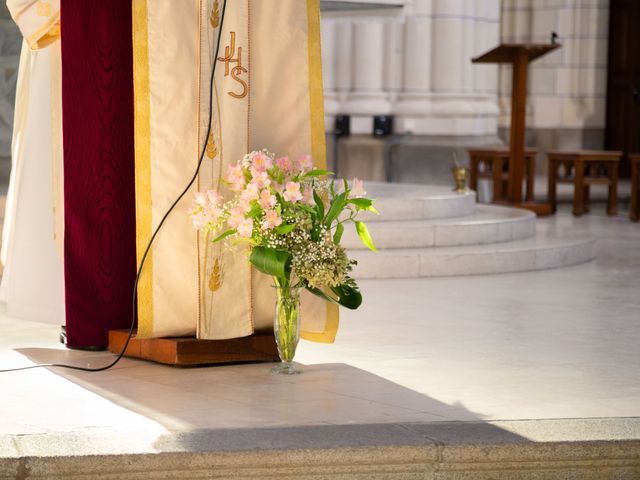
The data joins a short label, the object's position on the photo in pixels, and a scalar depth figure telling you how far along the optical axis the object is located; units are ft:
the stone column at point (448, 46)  42.86
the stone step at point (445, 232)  26.86
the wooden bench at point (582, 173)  38.47
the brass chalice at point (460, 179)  31.12
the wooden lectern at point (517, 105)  35.96
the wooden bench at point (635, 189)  37.42
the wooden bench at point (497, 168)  38.73
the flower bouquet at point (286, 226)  14.51
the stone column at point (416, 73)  43.21
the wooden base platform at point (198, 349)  15.37
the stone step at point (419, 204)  28.40
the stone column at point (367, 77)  43.57
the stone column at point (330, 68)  44.11
